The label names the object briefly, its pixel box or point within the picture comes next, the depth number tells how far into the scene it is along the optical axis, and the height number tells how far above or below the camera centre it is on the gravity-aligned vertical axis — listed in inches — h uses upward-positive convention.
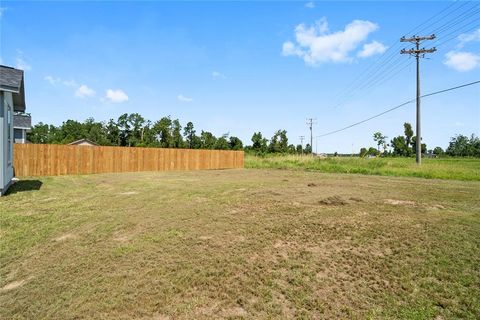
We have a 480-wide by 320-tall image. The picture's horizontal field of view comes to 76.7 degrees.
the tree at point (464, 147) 2818.9 +110.7
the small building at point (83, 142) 1580.5 +60.3
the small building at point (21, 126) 856.9 +75.6
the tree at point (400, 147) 2613.2 +85.6
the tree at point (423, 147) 2645.2 +104.3
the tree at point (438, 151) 3660.4 +77.9
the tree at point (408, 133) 2608.3 +208.1
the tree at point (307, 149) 2754.4 +62.6
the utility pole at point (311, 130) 1948.2 +164.9
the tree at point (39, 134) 2034.9 +125.3
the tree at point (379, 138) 2947.8 +182.8
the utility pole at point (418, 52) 913.1 +324.0
